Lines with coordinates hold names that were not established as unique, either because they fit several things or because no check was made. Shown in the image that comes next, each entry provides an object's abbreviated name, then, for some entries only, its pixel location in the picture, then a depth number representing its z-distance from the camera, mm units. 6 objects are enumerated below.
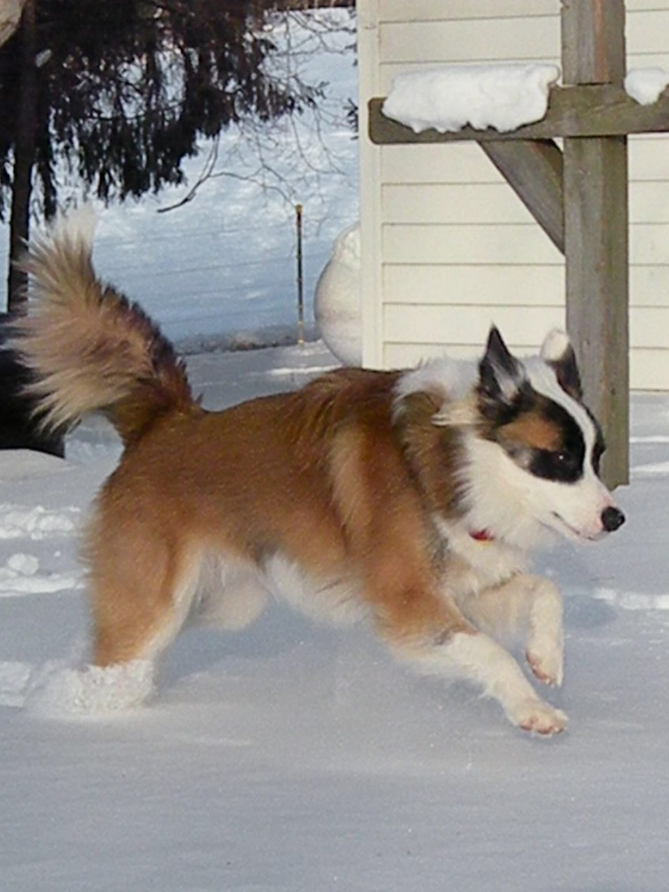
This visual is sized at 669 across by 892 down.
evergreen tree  29184
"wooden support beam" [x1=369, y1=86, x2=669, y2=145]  13391
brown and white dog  9298
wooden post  13697
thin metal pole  32074
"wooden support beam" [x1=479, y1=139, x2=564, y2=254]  14018
